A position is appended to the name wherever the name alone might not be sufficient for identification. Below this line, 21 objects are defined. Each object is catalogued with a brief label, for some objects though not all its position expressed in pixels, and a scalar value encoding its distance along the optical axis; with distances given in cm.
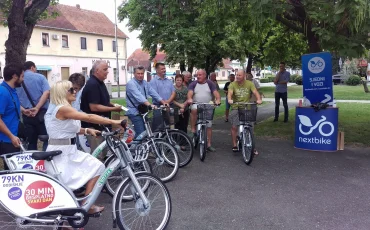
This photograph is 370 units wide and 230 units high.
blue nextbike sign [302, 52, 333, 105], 773
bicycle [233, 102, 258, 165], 656
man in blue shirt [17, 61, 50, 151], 576
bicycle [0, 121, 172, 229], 337
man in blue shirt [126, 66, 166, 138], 584
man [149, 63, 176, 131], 710
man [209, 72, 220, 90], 1148
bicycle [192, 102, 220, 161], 686
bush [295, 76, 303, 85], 4309
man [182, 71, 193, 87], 847
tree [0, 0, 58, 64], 743
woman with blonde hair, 362
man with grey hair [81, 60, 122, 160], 489
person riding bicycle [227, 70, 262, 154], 708
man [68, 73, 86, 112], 565
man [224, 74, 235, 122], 1188
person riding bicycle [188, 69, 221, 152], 726
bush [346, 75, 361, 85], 3628
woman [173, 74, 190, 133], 720
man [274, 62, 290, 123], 1120
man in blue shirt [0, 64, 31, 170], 420
